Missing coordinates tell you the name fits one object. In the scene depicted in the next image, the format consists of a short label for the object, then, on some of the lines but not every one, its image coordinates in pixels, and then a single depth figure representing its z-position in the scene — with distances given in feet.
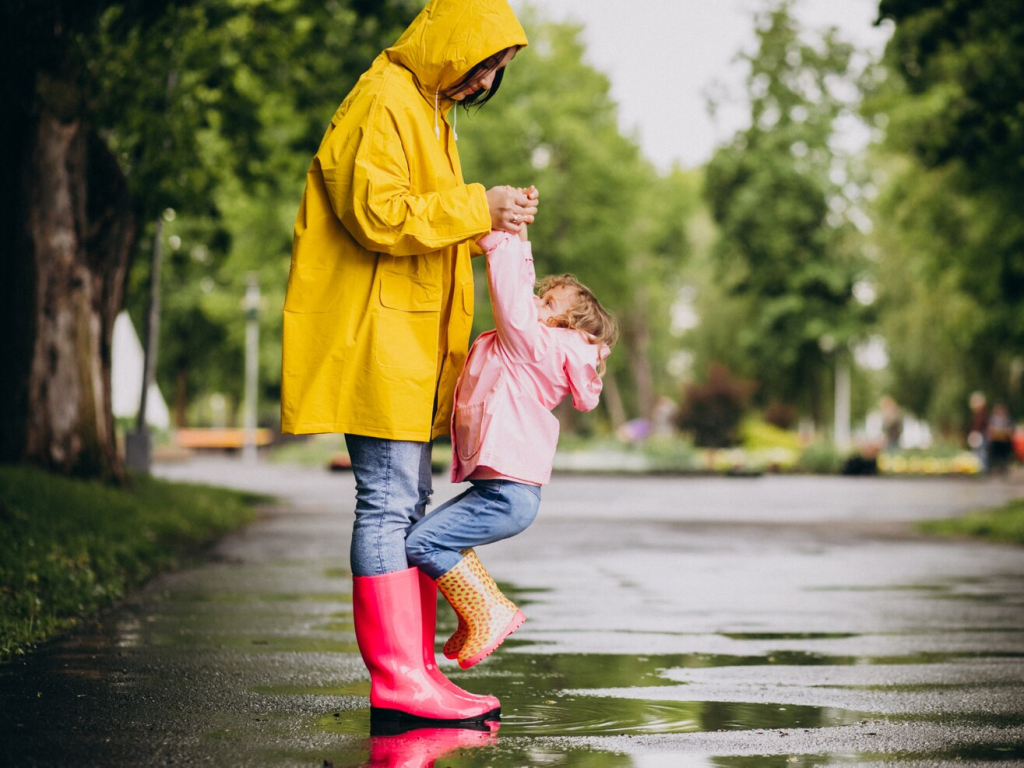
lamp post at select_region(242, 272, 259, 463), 141.08
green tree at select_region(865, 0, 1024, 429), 48.37
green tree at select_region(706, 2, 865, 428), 154.30
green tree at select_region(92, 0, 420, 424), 45.68
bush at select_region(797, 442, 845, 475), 127.95
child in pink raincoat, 14.82
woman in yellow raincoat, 14.28
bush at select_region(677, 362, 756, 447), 133.08
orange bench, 168.25
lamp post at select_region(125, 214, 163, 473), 58.23
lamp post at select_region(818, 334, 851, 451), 158.71
